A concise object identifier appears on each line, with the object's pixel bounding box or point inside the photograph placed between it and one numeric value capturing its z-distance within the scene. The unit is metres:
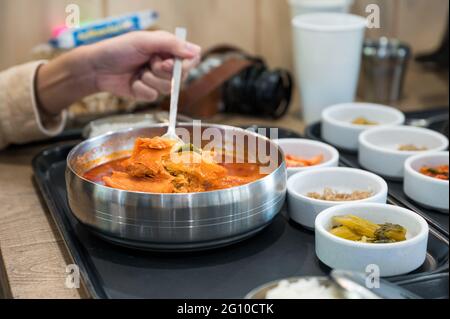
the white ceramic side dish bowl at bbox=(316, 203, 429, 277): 0.91
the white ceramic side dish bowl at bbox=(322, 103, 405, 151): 1.47
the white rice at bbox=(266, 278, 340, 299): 0.82
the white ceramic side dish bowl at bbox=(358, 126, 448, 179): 1.31
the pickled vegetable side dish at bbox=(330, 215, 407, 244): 0.96
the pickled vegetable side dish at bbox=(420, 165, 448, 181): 1.24
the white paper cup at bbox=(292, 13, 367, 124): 1.65
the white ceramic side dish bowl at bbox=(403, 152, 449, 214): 1.15
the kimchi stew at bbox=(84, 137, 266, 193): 1.02
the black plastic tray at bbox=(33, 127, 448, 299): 0.91
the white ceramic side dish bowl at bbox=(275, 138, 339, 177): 1.32
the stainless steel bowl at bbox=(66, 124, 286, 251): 0.94
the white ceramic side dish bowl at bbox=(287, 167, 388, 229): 1.08
